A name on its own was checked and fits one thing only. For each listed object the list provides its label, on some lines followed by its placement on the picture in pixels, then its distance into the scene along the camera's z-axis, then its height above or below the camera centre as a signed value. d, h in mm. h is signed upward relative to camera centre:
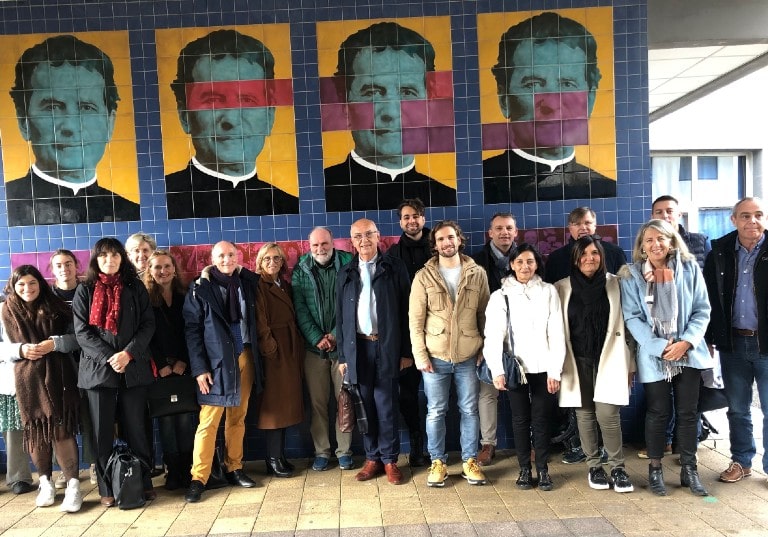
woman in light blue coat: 3383 -604
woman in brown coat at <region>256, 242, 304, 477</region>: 3930 -801
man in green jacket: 3975 -568
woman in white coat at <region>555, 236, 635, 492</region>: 3426 -745
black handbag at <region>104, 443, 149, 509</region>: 3514 -1391
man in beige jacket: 3635 -613
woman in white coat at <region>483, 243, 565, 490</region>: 3480 -625
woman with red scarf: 3459 -569
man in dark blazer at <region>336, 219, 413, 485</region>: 3740 -605
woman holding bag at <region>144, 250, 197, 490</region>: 3748 -645
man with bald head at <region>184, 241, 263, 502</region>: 3625 -629
